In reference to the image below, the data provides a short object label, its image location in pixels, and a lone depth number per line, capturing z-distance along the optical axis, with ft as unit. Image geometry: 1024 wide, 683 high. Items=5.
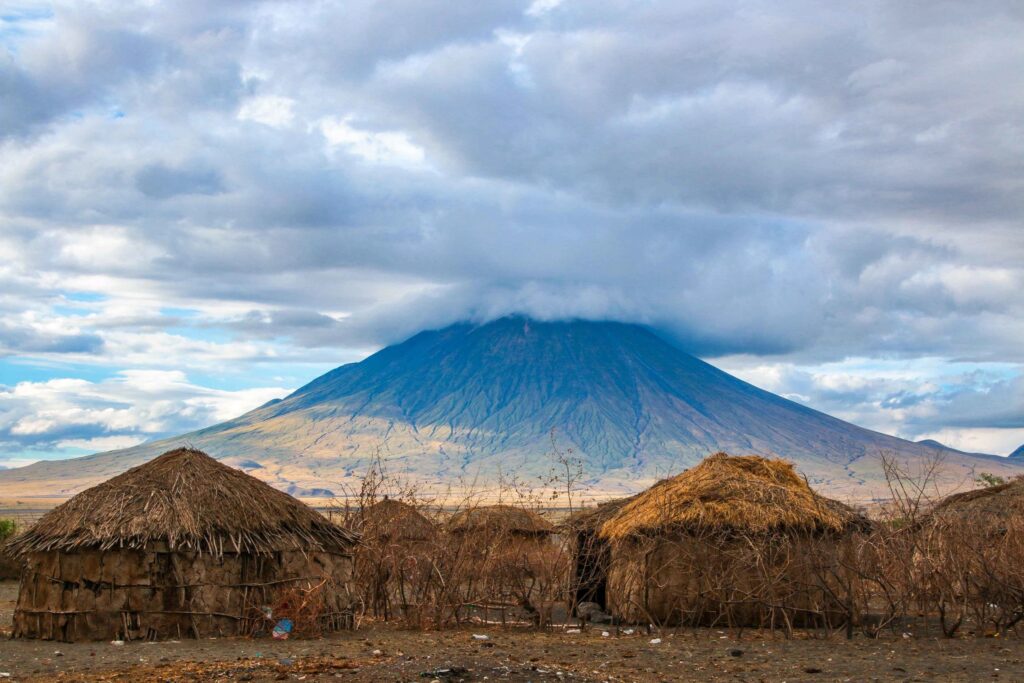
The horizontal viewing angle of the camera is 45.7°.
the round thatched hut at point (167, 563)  57.36
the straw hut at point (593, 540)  75.10
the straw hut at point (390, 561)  65.98
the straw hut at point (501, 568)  63.62
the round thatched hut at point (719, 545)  64.03
